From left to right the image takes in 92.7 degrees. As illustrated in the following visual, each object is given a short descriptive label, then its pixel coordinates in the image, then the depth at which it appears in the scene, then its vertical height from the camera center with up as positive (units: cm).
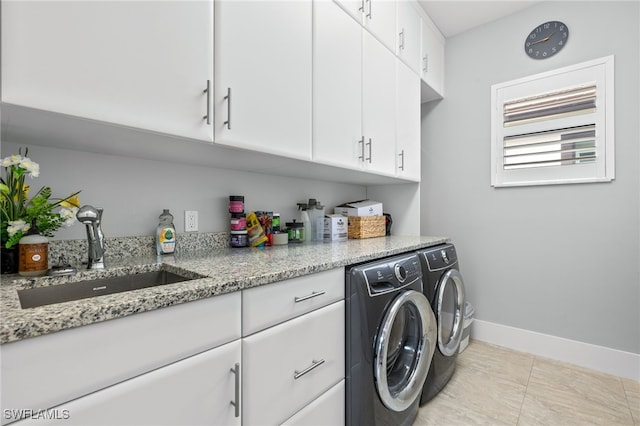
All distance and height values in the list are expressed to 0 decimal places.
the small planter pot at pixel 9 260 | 94 -14
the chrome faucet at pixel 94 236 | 99 -8
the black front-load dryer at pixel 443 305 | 169 -57
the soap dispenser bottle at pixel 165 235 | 132 -10
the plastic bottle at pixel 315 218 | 203 -4
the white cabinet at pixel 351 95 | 155 +68
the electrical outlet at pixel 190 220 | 149 -4
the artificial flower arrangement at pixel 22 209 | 89 +1
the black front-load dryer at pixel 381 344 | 120 -54
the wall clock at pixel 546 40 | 225 +131
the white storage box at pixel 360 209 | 217 +3
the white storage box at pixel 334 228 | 197 -10
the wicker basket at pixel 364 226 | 211 -10
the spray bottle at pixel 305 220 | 200 -5
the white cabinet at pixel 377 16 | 174 +120
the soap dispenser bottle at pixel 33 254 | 91 -12
